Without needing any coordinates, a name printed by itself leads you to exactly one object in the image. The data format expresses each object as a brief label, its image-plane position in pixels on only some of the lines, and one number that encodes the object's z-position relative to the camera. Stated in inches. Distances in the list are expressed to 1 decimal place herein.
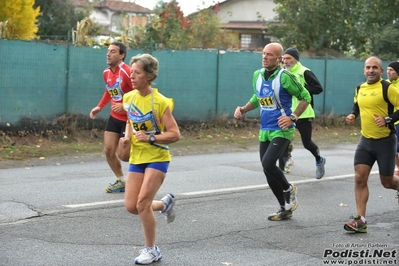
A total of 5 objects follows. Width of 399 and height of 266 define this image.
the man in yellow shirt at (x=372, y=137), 548.6
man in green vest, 756.4
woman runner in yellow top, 443.2
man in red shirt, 671.2
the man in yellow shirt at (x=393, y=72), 669.0
